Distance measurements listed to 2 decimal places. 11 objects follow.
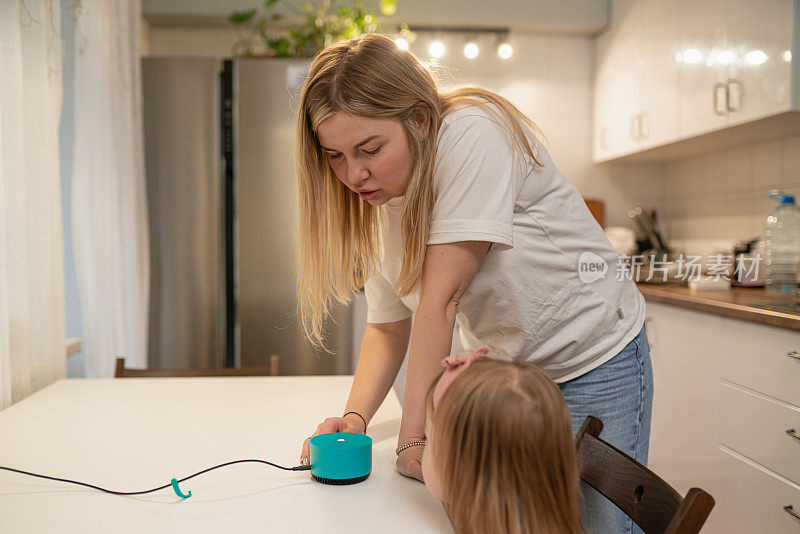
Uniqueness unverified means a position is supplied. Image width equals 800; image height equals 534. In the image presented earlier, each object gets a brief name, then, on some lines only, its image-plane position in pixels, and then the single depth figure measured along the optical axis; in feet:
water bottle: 7.73
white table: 2.64
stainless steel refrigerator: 9.39
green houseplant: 9.86
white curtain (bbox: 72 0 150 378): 6.68
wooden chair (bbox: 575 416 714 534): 2.29
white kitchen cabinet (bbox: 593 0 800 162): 7.14
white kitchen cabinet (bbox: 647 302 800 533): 5.90
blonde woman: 3.15
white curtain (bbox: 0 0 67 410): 4.45
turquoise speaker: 2.98
